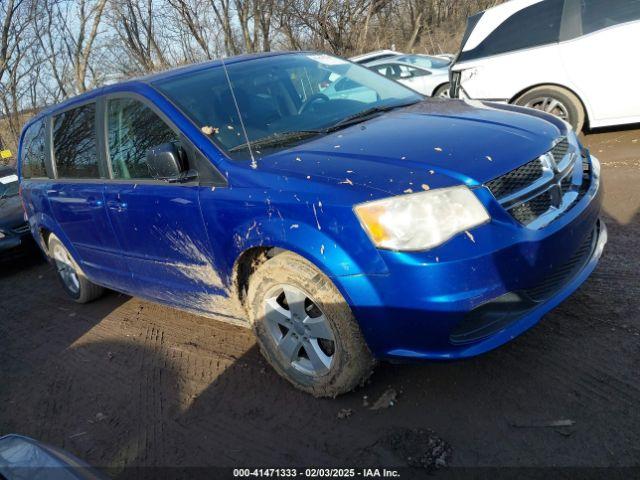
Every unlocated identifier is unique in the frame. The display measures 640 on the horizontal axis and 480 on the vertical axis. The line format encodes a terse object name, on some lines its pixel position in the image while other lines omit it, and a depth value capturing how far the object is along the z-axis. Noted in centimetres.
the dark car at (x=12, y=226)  714
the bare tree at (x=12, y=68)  1928
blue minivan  222
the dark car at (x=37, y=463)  166
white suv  561
